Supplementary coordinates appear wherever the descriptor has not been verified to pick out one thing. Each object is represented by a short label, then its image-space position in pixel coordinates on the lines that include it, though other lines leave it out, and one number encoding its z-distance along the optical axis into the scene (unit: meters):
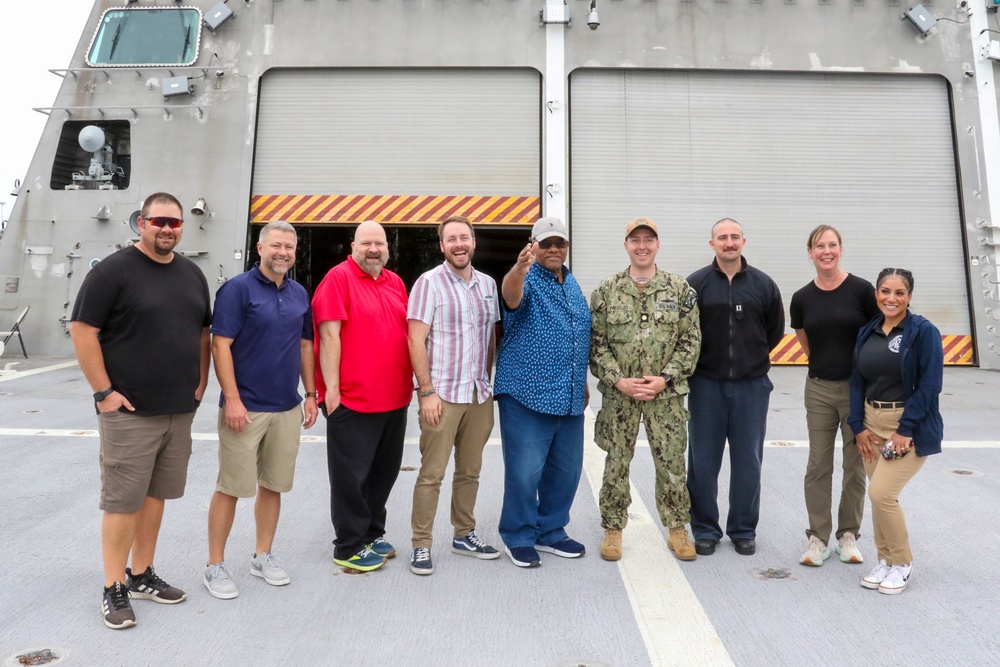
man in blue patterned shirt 3.53
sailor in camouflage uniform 3.64
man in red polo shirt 3.40
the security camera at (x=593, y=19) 11.17
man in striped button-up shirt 3.43
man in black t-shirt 2.81
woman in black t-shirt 3.60
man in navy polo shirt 3.13
